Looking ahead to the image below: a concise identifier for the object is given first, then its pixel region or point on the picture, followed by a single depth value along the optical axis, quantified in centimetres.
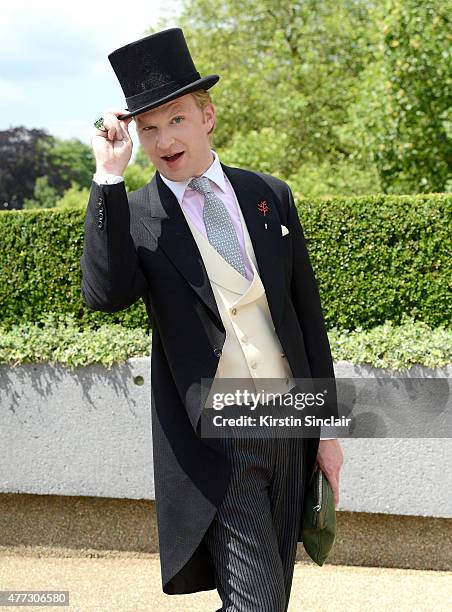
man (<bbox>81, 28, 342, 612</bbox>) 232
